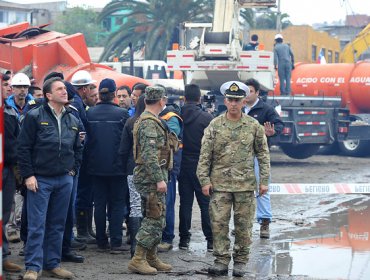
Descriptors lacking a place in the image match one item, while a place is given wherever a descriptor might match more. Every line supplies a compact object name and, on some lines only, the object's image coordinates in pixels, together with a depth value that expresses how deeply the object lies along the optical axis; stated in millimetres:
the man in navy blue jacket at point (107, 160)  9422
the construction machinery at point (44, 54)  14391
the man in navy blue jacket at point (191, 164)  9969
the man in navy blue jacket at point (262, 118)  10820
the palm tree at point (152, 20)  34312
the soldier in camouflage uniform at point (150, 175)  8414
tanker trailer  23328
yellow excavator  31703
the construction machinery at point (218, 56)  19516
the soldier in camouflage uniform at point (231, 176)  8562
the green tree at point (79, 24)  76394
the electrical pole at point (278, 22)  38525
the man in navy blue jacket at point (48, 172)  7922
